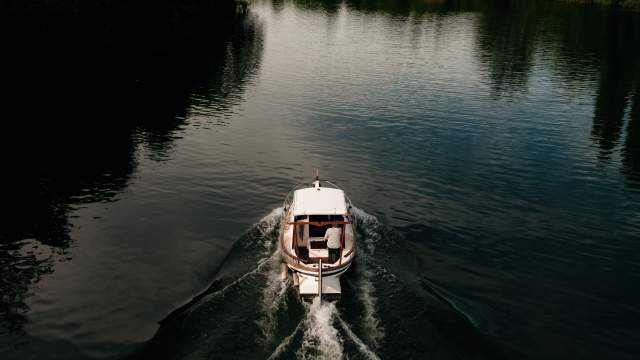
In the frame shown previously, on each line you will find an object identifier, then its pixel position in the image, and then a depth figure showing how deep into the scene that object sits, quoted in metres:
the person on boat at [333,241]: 30.45
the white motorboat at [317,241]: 27.94
